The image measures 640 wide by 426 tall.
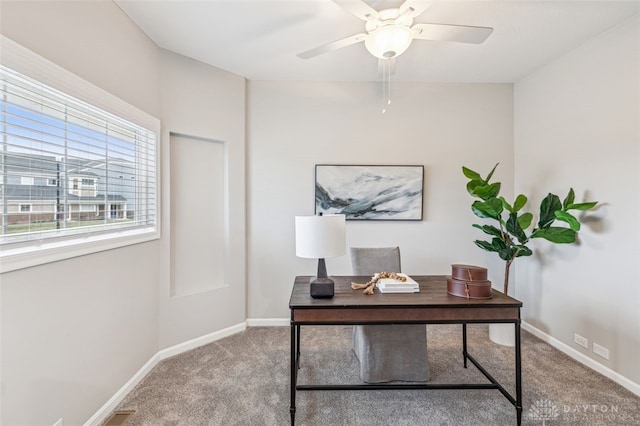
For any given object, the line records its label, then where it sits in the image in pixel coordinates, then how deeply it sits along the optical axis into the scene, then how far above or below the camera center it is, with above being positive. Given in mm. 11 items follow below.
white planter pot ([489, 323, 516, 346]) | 2832 -1251
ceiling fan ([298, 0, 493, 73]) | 1632 +1145
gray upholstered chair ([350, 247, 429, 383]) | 2166 -1102
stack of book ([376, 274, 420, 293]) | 1948 -523
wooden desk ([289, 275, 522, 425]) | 1729 -625
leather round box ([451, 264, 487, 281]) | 1876 -418
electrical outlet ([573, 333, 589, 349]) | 2506 -1170
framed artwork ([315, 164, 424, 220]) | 3293 +242
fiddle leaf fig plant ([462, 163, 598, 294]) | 2477 -74
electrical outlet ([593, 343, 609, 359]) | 2335 -1179
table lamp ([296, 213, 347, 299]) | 1778 -179
